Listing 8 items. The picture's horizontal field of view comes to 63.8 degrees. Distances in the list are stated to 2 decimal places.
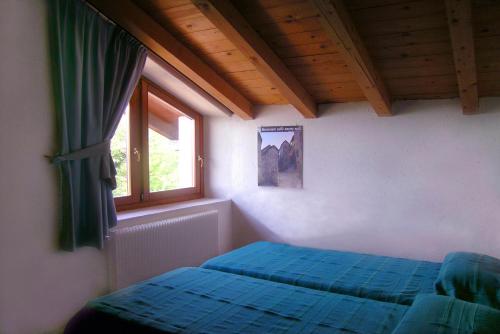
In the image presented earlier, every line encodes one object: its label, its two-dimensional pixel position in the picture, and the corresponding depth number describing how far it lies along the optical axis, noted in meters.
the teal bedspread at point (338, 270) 2.28
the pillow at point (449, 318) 1.60
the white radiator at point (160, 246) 2.79
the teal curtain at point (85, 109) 2.42
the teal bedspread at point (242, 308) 1.83
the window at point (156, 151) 3.34
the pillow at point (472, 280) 2.01
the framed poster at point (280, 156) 3.75
